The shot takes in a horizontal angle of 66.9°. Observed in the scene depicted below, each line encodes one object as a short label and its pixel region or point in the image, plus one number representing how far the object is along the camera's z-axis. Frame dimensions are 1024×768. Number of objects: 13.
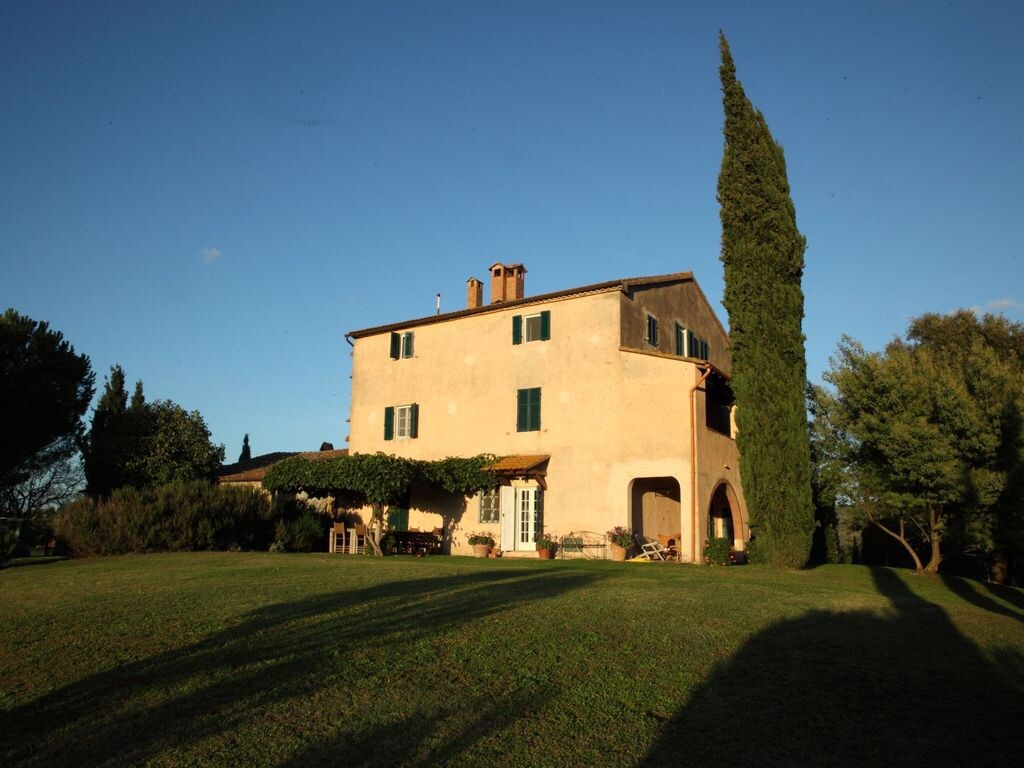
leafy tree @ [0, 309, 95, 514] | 28.17
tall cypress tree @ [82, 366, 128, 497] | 30.41
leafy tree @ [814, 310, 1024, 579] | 18.52
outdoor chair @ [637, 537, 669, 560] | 21.80
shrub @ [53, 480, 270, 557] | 19.86
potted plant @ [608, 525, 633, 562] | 21.72
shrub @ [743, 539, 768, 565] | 19.55
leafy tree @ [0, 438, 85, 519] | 35.44
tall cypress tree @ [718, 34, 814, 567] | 19.22
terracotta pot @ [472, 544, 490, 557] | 23.97
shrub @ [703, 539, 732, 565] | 20.38
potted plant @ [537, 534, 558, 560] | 22.58
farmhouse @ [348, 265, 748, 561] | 21.94
